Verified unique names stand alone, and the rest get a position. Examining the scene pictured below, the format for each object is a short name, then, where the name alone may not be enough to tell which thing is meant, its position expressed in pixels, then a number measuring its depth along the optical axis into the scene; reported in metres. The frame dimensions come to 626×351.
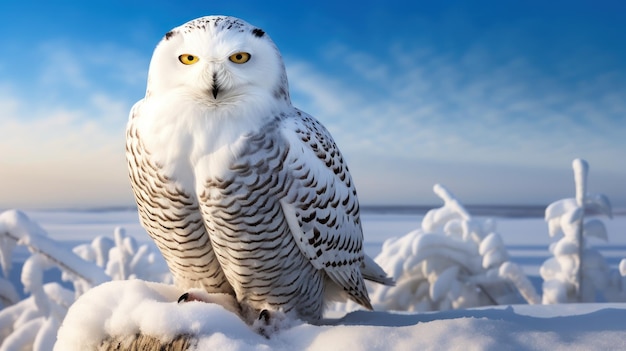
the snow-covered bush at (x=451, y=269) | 2.78
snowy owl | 1.17
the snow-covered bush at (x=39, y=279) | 2.33
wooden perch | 1.21
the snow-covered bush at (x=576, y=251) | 2.79
